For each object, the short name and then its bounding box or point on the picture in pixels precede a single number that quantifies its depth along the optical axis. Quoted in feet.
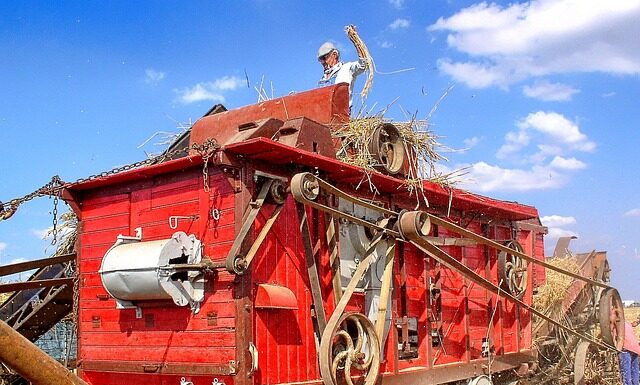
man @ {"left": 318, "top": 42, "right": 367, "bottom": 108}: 27.55
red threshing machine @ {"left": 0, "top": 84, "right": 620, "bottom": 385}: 18.40
